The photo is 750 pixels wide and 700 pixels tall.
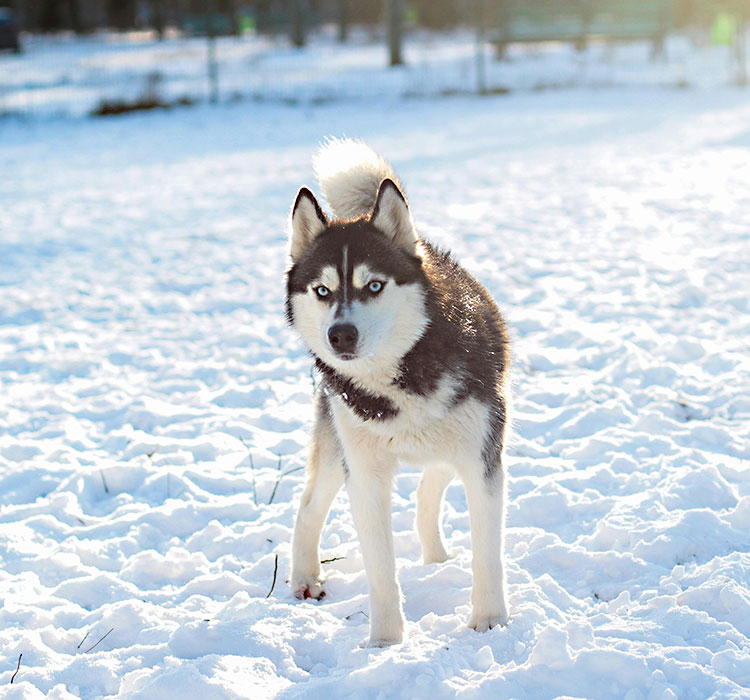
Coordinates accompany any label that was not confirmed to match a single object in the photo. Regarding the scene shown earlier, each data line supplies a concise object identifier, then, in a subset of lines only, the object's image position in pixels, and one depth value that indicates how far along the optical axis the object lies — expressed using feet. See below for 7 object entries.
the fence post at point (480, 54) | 64.49
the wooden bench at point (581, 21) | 84.64
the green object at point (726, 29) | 63.36
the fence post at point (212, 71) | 60.21
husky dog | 8.94
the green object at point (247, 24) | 123.13
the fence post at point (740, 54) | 62.69
